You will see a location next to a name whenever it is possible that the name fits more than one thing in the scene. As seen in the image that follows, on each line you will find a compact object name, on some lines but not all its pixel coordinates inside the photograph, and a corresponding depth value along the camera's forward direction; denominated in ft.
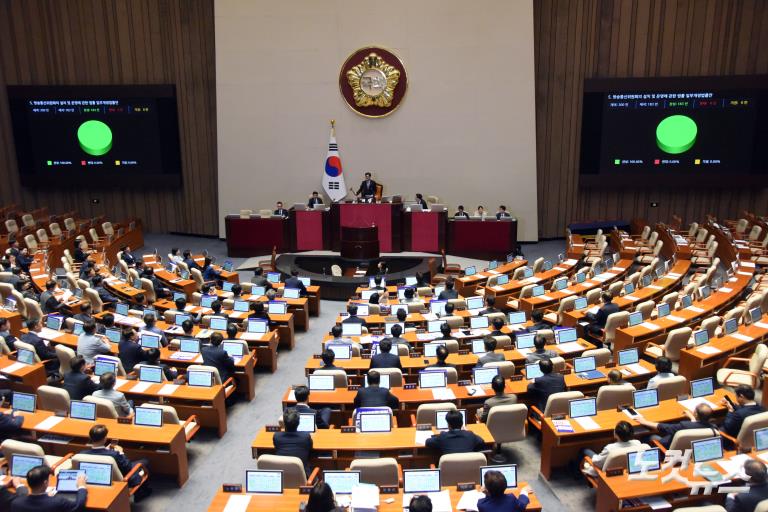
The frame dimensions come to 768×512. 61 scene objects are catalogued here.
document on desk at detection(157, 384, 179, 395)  23.84
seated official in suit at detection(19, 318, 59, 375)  28.78
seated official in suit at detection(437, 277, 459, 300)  36.68
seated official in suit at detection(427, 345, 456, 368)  25.38
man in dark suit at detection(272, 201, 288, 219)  57.93
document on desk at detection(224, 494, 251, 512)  16.35
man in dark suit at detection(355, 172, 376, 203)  59.67
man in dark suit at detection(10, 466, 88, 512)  15.60
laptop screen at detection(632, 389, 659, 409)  21.63
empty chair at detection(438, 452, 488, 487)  17.95
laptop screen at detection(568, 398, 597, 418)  21.12
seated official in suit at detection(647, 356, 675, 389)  22.76
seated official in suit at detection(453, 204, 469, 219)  57.51
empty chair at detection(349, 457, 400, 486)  17.57
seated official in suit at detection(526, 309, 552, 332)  29.76
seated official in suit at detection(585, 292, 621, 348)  32.65
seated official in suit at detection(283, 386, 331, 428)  20.97
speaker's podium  52.01
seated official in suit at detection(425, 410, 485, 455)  19.16
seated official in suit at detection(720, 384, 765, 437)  19.84
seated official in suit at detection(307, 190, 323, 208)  58.54
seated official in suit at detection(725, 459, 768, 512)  15.57
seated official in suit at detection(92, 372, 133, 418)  21.98
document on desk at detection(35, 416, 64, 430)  20.86
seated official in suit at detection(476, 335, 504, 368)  25.76
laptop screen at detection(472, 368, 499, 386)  24.41
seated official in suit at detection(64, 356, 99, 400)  23.22
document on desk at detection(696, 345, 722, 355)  27.07
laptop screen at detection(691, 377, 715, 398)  22.40
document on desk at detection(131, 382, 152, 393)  24.04
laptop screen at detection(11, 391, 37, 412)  21.88
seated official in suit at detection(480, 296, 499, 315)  33.99
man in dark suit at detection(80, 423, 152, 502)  18.34
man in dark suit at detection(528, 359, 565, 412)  22.90
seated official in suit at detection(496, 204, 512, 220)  56.54
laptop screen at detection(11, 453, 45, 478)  17.75
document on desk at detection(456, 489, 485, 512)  16.16
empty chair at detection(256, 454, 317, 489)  17.78
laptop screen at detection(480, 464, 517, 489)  16.87
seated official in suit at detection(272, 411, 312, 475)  19.13
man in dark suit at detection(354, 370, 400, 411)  22.18
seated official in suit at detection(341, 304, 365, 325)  31.91
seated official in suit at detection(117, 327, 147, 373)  27.37
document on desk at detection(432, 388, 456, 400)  23.18
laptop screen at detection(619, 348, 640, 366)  26.05
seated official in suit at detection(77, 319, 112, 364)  27.58
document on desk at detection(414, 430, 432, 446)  19.64
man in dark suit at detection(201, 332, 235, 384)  26.32
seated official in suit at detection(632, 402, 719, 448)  19.04
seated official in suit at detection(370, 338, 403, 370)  25.56
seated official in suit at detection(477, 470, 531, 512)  15.07
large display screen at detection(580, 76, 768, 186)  56.85
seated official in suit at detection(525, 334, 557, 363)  25.53
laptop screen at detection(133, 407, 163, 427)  21.07
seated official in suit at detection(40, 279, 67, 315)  34.96
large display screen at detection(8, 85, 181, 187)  63.52
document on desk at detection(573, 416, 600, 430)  20.44
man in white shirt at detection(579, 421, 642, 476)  18.02
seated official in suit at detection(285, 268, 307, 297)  39.65
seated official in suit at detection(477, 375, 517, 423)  22.09
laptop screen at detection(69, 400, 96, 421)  21.30
